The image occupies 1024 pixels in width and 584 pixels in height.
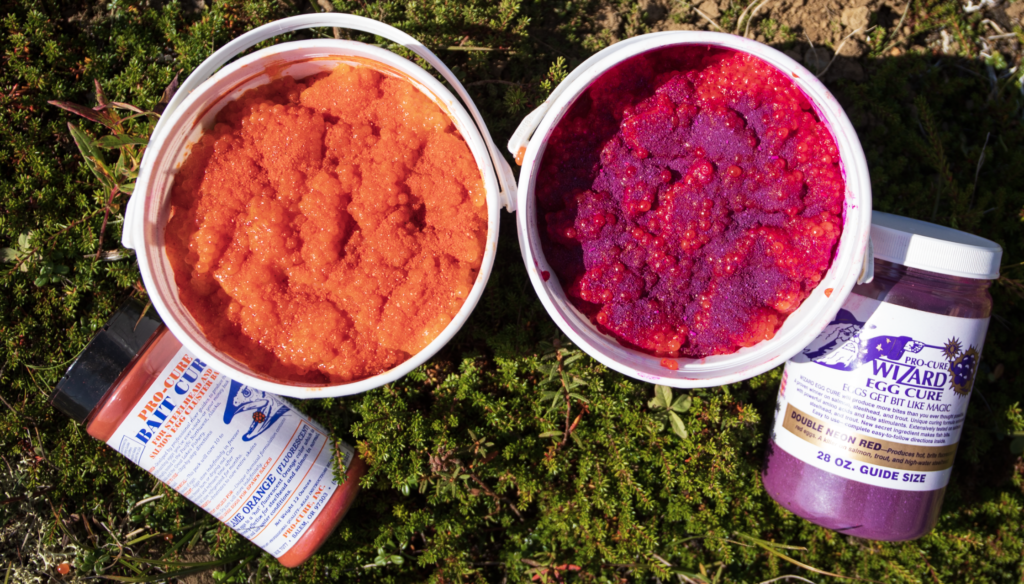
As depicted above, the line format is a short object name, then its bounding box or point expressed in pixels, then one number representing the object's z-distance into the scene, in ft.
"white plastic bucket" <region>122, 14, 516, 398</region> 1.25
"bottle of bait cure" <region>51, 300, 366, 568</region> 1.36
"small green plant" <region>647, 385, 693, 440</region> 1.55
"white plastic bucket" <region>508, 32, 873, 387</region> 1.23
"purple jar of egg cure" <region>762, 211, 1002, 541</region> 1.34
